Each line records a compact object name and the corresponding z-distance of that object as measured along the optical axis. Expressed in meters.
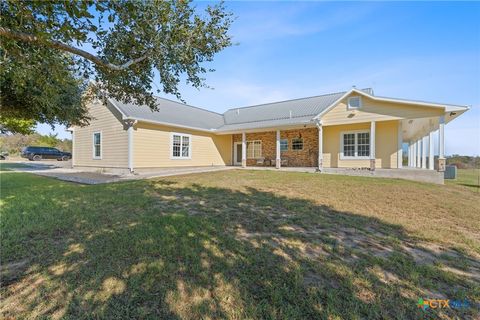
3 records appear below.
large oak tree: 3.23
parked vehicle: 27.09
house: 12.60
